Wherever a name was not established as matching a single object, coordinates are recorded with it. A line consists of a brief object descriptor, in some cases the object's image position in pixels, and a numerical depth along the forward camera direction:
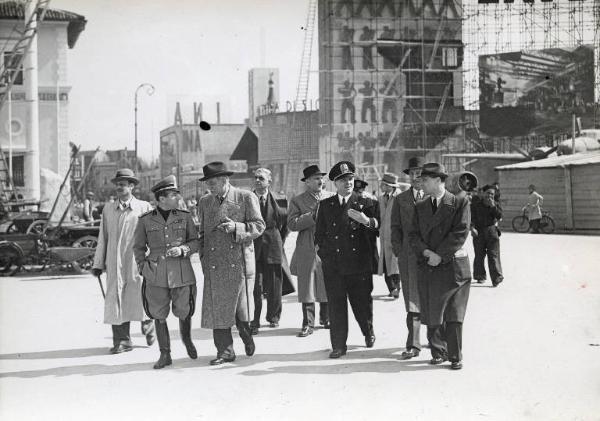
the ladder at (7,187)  17.23
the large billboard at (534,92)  44.47
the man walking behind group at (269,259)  8.56
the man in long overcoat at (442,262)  6.32
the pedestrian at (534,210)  24.44
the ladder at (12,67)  15.80
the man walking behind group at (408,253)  6.84
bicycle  24.92
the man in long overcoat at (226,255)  6.58
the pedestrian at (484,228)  12.17
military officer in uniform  6.53
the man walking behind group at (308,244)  8.12
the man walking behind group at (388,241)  10.27
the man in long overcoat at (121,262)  7.29
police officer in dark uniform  6.97
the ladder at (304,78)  32.53
